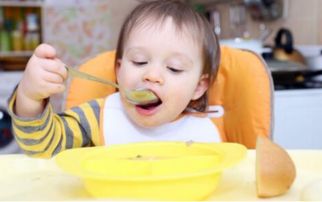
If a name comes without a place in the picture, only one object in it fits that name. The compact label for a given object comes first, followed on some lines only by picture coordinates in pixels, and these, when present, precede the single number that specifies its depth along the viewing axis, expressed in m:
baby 0.78
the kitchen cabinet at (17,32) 3.42
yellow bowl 0.51
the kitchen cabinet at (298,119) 1.51
